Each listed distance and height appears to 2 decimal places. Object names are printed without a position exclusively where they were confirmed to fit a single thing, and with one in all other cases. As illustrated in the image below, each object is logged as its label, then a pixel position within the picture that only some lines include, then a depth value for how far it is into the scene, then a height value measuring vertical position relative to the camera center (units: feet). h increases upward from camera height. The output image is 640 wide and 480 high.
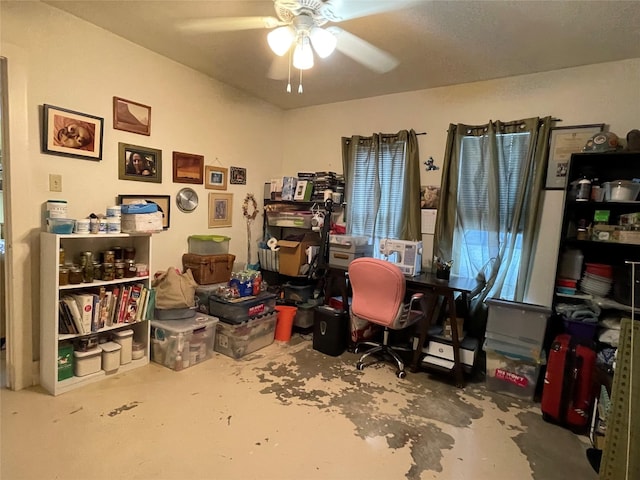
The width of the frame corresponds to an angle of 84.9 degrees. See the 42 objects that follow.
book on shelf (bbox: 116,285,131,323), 8.34 -2.50
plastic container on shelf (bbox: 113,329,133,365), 8.52 -3.49
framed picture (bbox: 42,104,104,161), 7.63 +1.41
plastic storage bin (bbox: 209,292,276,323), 9.99 -2.96
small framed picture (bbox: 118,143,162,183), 9.10 +0.98
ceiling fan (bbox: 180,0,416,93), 6.23 +3.53
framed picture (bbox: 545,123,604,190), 8.88 +2.04
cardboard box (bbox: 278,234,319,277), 11.90 -1.57
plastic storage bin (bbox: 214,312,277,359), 9.77 -3.75
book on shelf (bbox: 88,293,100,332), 7.82 -2.60
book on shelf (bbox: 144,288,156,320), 8.84 -2.63
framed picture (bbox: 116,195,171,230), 9.13 -0.03
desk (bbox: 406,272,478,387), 8.78 -2.04
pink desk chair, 8.57 -2.06
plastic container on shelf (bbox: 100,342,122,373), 8.16 -3.71
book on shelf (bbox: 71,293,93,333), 7.64 -2.46
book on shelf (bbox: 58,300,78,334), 7.52 -2.70
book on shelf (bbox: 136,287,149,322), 8.70 -2.60
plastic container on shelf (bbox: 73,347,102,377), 7.75 -3.70
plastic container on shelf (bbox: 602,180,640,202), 7.80 +0.89
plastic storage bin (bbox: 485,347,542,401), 8.22 -3.59
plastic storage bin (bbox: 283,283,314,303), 12.11 -2.87
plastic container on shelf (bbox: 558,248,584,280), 8.55 -0.90
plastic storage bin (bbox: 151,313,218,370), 8.88 -3.63
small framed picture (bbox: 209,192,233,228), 11.69 -0.15
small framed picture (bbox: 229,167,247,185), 12.28 +1.06
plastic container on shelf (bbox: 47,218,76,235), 7.36 -0.65
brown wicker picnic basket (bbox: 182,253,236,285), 10.69 -1.94
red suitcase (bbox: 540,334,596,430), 7.02 -3.22
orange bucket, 11.28 -3.70
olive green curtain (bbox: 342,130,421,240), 11.12 +1.18
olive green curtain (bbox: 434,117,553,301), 9.33 +0.53
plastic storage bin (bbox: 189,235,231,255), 11.05 -1.28
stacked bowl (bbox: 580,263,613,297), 8.14 -1.18
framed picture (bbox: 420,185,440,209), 10.92 +0.69
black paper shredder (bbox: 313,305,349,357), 10.30 -3.52
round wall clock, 10.66 +0.09
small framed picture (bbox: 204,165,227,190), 11.43 +0.89
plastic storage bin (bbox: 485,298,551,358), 8.16 -2.38
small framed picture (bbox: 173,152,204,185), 10.44 +1.07
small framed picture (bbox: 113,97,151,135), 8.86 +2.16
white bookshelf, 7.29 -2.25
